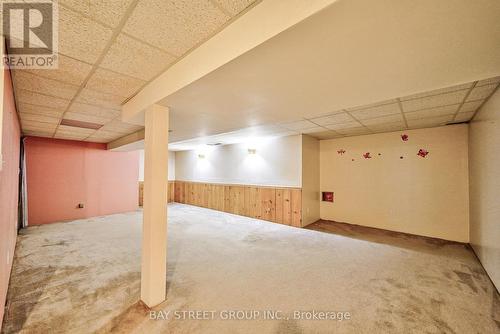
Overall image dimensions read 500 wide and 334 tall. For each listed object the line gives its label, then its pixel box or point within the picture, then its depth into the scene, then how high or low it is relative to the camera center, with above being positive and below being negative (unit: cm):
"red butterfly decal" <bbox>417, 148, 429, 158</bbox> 409 +33
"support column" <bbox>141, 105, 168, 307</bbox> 198 -38
